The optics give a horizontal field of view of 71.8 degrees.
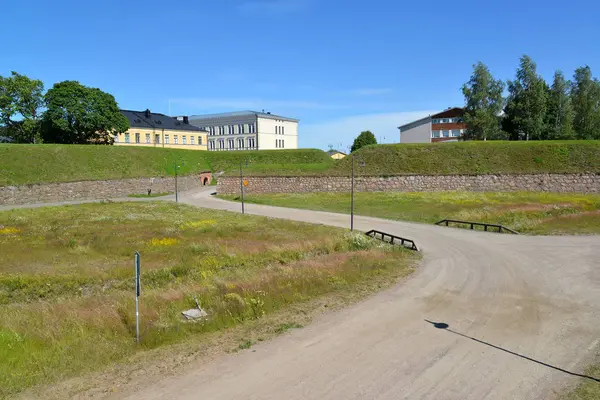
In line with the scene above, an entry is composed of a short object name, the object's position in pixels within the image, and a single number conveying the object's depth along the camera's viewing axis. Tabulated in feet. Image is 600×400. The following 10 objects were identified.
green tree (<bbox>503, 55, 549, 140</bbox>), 223.30
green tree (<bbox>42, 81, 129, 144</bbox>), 223.10
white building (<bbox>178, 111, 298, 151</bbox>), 374.45
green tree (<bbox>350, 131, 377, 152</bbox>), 326.65
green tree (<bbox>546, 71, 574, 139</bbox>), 225.15
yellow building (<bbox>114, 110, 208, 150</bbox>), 295.48
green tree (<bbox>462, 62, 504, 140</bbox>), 231.09
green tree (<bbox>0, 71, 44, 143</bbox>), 233.14
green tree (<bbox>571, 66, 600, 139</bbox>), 229.25
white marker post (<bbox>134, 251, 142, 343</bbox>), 34.14
